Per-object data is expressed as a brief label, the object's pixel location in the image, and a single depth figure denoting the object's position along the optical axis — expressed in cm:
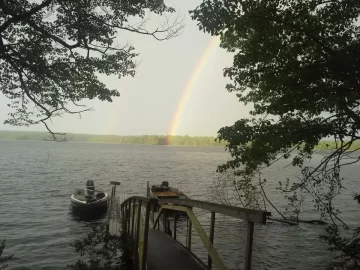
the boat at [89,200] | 2403
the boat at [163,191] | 2667
